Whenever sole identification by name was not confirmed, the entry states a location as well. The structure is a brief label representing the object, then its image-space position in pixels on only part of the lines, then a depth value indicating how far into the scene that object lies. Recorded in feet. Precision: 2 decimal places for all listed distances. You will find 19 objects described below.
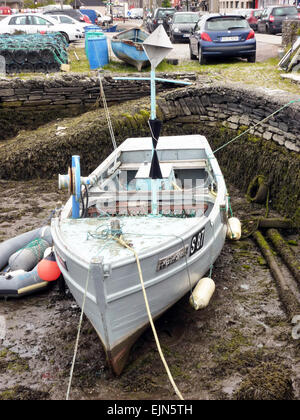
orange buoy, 21.89
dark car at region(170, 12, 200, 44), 70.85
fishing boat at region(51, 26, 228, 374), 16.26
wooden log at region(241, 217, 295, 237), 27.58
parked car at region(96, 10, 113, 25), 135.54
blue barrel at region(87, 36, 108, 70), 47.11
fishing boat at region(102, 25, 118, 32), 111.55
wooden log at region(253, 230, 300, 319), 20.23
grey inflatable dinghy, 21.88
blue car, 46.34
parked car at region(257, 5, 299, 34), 77.41
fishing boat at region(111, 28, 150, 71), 44.84
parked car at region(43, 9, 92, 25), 96.22
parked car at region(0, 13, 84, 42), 63.21
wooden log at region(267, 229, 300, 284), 23.00
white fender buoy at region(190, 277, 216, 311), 18.78
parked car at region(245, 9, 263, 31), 89.92
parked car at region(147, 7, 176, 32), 88.07
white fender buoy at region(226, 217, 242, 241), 24.27
